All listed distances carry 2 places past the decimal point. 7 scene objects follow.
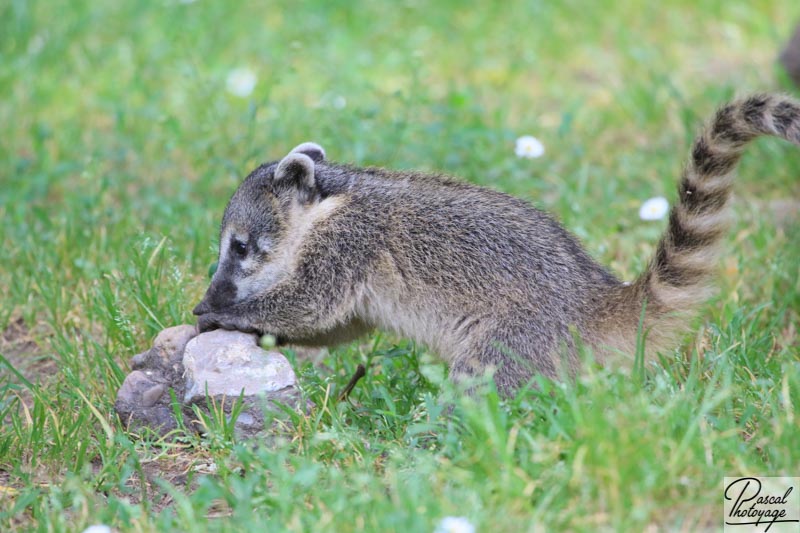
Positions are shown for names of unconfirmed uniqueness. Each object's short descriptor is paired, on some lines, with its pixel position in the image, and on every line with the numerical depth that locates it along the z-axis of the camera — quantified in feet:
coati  28.45
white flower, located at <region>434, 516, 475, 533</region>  20.61
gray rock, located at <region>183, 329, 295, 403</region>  29.04
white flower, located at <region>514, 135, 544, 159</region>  42.93
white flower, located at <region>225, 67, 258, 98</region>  54.49
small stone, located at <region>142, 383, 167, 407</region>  29.81
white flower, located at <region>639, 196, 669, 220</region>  39.68
